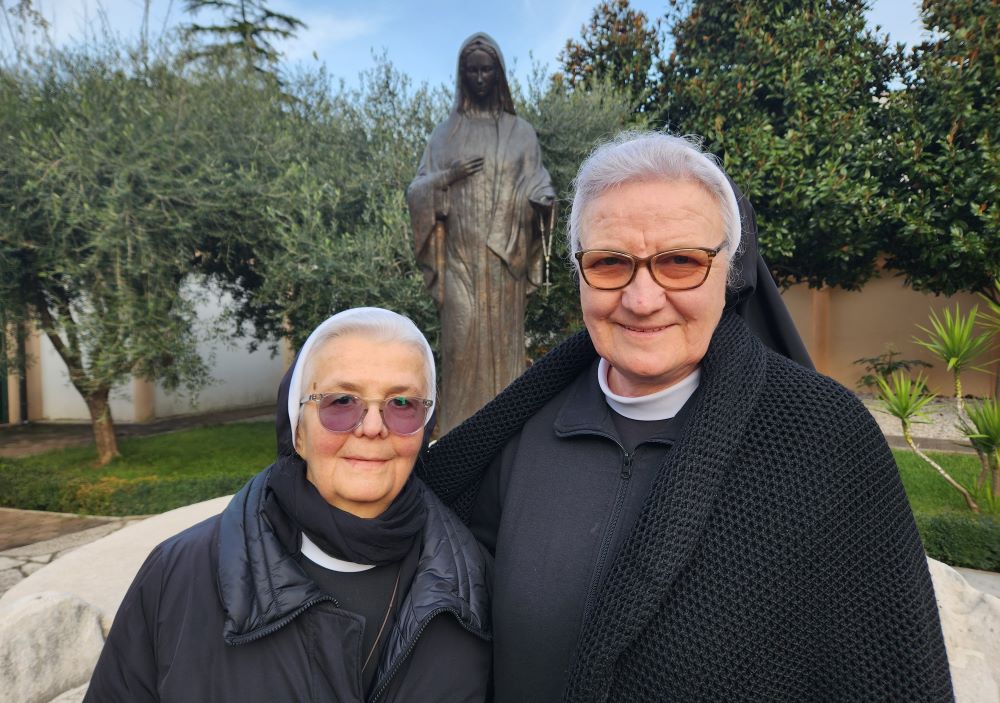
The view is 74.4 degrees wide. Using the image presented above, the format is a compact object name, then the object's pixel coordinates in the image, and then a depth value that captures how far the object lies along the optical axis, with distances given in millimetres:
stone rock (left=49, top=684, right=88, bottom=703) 2438
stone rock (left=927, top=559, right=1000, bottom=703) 2547
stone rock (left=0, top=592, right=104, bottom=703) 2387
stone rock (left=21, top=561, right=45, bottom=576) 5211
